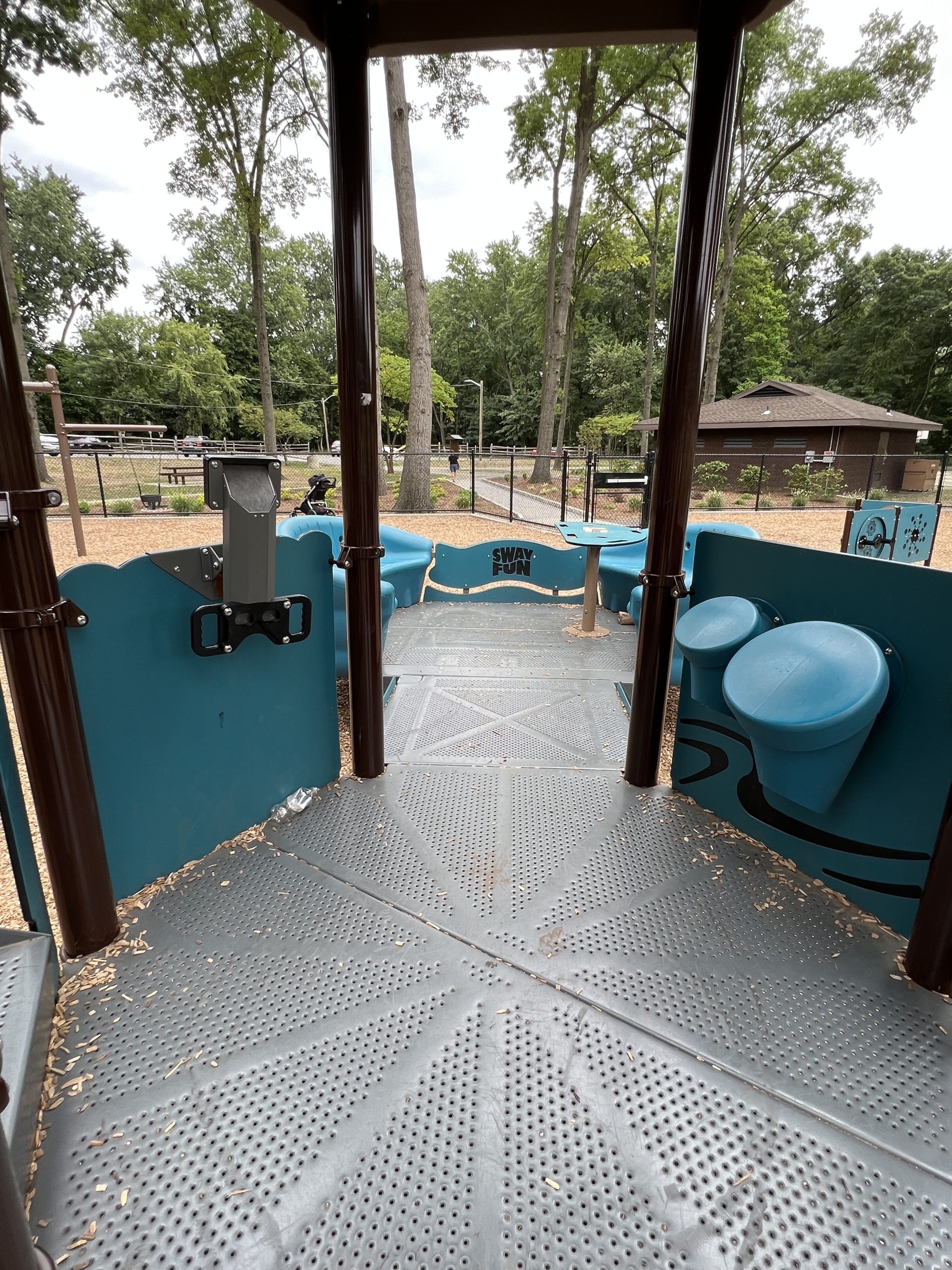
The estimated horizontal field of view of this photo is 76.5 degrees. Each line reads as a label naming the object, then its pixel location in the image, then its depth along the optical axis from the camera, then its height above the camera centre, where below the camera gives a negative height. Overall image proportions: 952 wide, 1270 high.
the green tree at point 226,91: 11.90 +7.12
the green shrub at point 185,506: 13.95 -1.53
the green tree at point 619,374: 34.88 +3.91
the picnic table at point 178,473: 16.62 -1.02
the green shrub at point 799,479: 18.69 -0.99
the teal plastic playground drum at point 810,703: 1.68 -0.71
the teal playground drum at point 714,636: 2.14 -0.66
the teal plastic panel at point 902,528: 5.48 -0.71
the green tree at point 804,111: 17.06 +9.71
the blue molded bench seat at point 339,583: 3.60 -0.97
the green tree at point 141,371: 35.22 +3.71
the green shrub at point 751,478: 19.56 -1.01
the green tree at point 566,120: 15.66 +8.80
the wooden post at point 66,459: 7.03 -0.28
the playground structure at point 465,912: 1.15 -1.36
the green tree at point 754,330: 24.36 +5.69
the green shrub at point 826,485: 18.45 -1.15
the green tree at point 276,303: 37.09 +8.64
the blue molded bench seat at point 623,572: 5.69 -1.20
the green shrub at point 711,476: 19.38 -0.95
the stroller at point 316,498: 5.86 -0.56
